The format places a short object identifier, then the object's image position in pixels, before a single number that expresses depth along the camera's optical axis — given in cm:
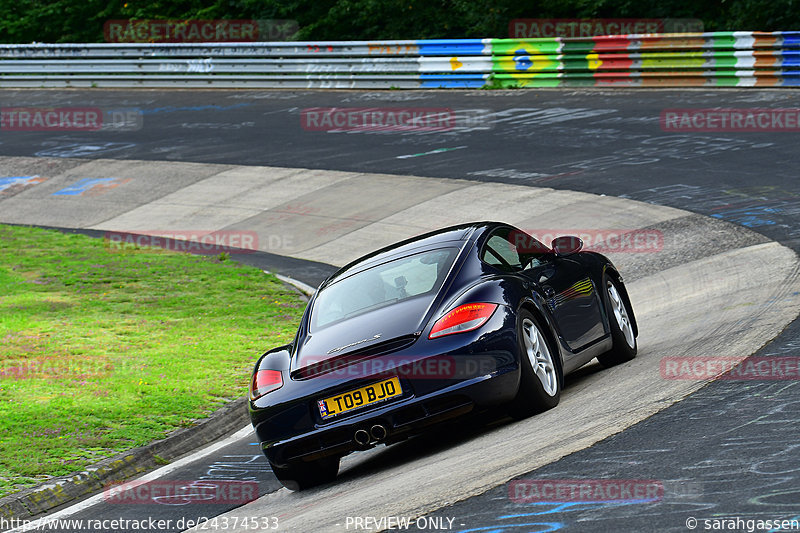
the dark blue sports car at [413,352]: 1407
